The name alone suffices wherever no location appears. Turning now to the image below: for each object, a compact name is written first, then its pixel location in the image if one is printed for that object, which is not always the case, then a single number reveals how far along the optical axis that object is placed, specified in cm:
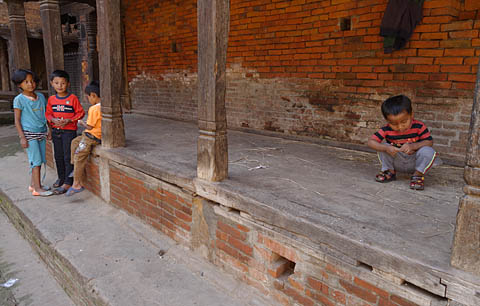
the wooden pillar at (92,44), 1041
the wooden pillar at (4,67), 1463
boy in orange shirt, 438
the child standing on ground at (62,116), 431
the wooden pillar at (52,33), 535
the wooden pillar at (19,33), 730
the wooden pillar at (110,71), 395
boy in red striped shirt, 272
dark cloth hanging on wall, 366
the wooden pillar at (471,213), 152
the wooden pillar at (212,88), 266
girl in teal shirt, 420
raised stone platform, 175
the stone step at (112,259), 267
